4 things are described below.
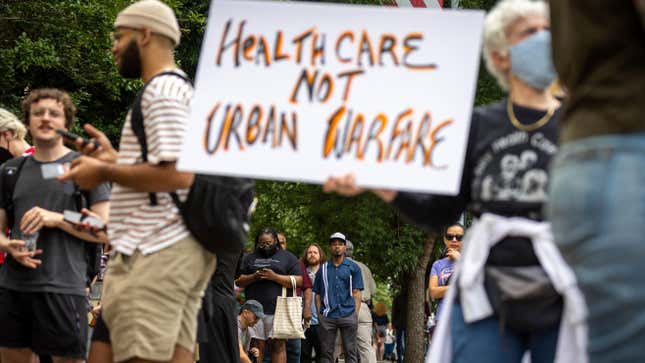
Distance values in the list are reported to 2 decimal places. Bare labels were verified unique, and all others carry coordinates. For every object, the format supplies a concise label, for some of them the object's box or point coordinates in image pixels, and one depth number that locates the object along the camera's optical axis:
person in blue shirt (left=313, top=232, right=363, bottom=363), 16.47
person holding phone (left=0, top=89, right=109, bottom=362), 6.70
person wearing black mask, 14.67
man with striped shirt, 4.92
